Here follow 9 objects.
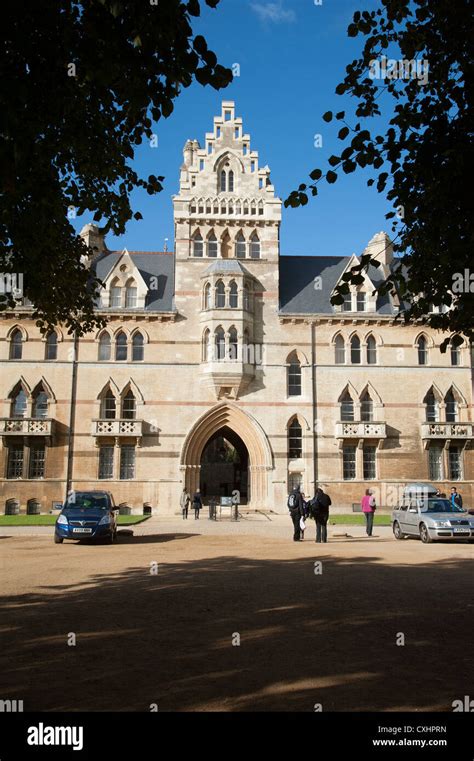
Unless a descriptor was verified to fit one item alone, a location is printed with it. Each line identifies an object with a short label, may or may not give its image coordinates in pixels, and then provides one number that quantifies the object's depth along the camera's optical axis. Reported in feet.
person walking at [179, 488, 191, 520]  106.11
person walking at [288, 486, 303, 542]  67.51
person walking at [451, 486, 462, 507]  101.60
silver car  64.49
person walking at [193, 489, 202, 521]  104.06
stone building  111.86
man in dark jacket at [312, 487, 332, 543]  64.58
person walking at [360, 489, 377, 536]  72.64
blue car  62.39
